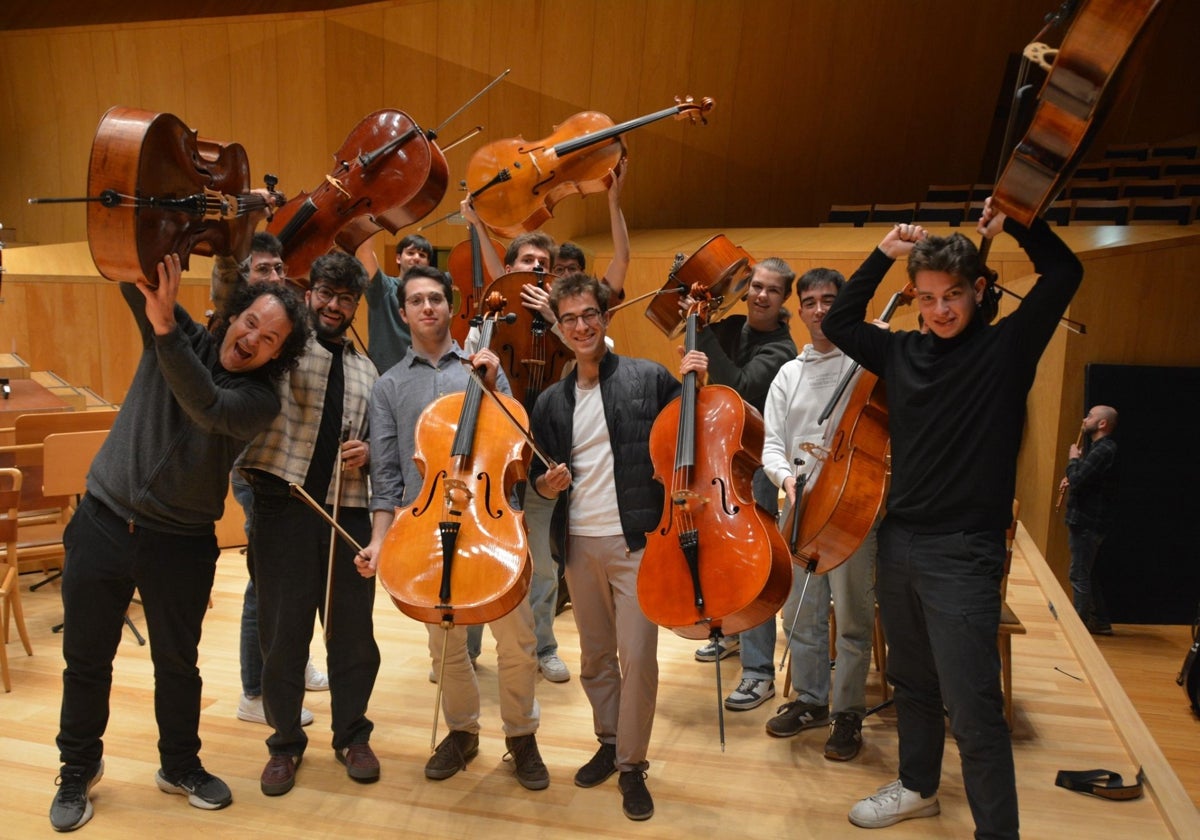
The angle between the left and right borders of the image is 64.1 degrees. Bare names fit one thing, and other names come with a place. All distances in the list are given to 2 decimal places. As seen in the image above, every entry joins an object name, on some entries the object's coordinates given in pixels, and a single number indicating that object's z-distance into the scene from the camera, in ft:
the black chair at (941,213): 25.04
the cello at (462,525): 7.57
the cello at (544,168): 11.32
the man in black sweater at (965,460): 7.32
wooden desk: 17.20
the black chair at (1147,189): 23.13
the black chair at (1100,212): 21.67
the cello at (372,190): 9.61
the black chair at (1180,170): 25.48
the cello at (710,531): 7.79
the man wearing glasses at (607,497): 8.70
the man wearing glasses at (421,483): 9.06
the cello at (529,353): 10.79
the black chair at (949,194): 27.66
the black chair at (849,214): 26.73
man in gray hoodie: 8.12
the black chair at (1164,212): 20.42
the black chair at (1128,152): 29.49
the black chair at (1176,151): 28.35
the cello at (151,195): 5.92
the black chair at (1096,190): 23.86
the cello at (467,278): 11.58
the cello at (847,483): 8.21
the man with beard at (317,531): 8.95
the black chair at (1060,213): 22.20
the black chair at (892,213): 25.46
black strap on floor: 9.16
